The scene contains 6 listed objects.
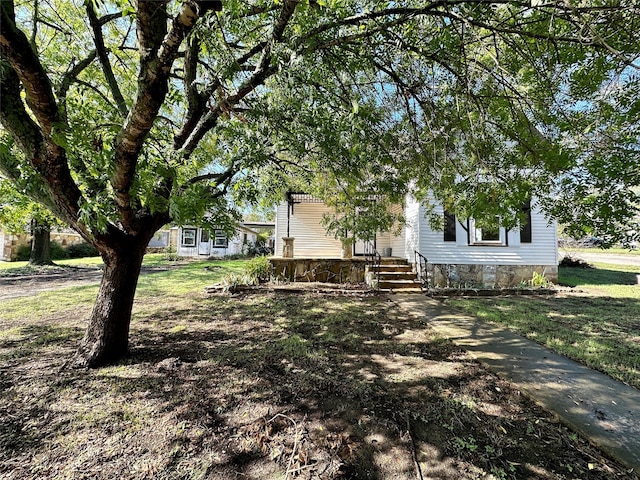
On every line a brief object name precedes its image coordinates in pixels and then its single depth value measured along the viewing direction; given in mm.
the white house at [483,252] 9789
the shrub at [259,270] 8789
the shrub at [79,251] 20109
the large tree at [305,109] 2488
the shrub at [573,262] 15048
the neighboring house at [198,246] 23625
